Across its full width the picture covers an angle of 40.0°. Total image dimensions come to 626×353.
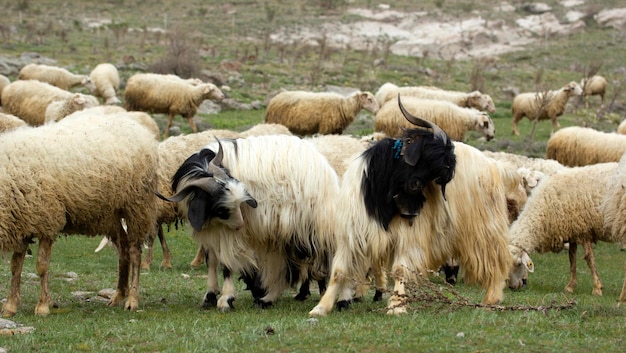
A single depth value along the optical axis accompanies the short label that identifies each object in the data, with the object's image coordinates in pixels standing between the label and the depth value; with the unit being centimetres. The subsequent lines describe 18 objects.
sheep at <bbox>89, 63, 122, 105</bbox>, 2939
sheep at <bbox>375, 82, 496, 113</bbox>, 2534
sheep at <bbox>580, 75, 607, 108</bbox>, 3719
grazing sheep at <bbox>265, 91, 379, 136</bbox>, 2198
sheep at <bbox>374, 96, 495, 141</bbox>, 2038
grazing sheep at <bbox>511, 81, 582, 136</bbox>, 2900
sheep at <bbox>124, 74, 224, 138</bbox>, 2502
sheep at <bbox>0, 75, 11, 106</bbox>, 2610
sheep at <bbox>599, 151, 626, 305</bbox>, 1046
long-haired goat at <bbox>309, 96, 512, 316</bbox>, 819
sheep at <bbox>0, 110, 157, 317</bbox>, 855
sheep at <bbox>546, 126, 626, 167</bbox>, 1928
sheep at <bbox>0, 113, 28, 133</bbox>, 1660
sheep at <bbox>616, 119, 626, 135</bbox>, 2312
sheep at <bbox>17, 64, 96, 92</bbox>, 2989
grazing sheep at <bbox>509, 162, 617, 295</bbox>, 1287
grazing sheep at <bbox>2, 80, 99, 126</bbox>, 2208
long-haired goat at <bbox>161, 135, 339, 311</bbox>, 899
